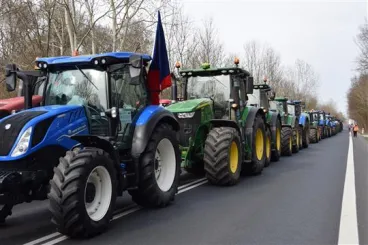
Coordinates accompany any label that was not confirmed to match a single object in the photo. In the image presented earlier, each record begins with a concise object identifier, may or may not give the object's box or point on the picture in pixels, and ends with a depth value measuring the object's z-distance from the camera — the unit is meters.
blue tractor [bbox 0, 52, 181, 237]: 5.18
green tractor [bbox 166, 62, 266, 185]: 9.23
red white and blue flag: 7.24
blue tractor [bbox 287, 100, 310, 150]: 21.58
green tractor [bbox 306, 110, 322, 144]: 28.05
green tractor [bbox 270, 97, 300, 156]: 17.03
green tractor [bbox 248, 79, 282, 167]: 14.83
